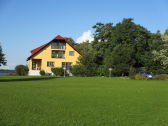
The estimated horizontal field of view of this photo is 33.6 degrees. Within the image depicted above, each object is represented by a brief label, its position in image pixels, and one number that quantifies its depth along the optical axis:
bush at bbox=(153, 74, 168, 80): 50.25
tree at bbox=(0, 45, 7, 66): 51.36
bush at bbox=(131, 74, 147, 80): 49.16
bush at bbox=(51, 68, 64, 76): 62.16
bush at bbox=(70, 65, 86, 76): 60.38
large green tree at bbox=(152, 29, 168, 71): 53.06
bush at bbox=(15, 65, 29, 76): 61.12
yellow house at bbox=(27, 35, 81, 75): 67.62
